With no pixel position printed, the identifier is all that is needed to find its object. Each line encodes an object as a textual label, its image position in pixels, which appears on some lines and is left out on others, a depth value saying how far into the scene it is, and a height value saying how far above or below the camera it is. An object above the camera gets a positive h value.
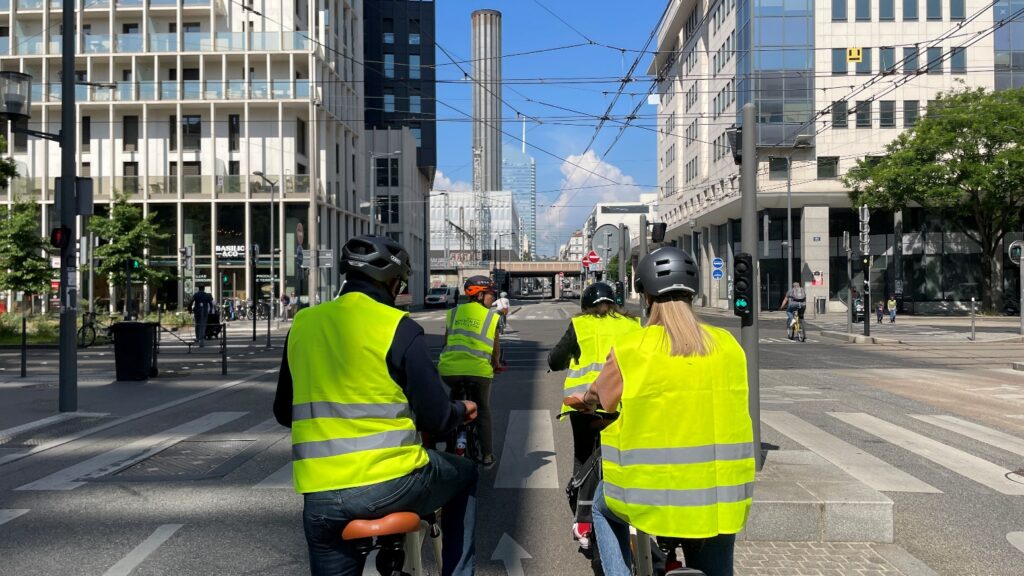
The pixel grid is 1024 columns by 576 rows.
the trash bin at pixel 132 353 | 14.28 -1.07
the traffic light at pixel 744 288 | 5.91 +0.01
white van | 63.25 -0.55
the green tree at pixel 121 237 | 35.09 +2.44
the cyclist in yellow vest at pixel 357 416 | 2.78 -0.44
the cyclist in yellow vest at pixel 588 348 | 5.03 -0.37
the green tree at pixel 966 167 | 36.50 +5.65
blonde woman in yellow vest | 2.67 -0.50
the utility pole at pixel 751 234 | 6.05 +0.43
